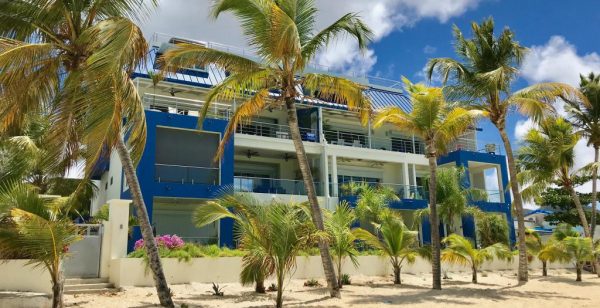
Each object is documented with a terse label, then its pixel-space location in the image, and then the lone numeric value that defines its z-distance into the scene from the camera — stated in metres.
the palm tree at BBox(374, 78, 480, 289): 14.15
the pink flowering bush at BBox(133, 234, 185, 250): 15.10
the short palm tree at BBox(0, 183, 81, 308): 8.45
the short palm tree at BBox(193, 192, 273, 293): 9.85
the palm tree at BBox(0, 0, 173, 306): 7.88
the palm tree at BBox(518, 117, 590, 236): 19.92
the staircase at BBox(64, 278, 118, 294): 12.32
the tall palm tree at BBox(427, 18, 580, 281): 16.66
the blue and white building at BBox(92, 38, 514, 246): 20.25
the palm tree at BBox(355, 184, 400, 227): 19.77
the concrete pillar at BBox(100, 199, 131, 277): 13.77
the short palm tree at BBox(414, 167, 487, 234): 21.47
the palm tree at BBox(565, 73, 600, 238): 21.88
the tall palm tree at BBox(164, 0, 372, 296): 11.23
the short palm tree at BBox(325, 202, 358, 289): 13.96
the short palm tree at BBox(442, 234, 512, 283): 16.28
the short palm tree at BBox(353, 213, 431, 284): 15.66
